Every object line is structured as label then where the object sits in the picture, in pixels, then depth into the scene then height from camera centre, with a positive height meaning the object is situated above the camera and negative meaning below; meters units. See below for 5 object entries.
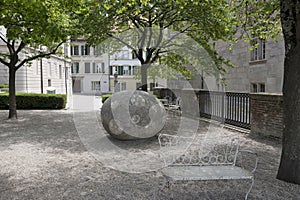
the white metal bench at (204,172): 3.88 -1.30
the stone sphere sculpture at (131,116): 7.59 -0.72
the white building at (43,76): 25.66 +1.98
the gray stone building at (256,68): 16.66 +1.86
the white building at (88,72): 46.44 +4.04
